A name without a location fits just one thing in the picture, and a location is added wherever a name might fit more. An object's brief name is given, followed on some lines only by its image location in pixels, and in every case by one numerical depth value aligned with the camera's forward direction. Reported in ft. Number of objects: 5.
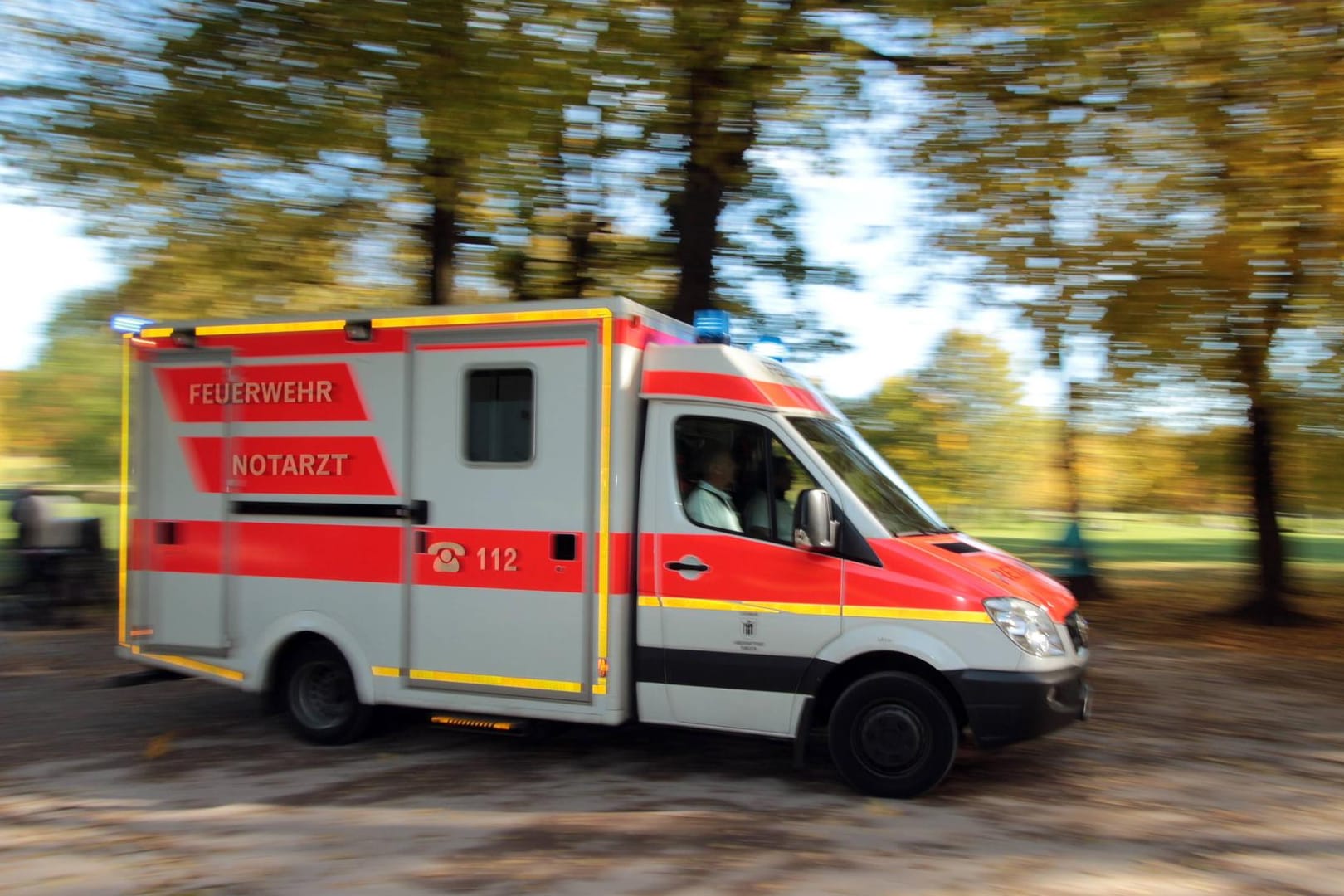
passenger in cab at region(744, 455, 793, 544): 20.79
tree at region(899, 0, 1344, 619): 28.91
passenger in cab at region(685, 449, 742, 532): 21.11
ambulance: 19.85
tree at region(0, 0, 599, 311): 27.48
